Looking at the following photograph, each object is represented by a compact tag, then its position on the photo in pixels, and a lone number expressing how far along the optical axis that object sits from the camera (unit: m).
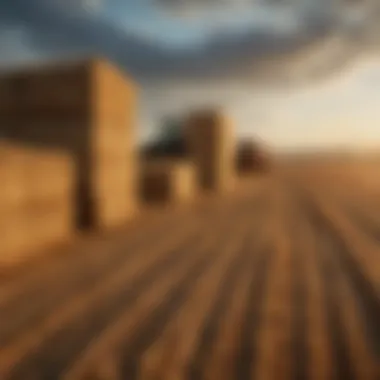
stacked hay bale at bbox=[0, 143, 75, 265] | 4.41
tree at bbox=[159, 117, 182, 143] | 20.30
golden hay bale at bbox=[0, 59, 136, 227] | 6.29
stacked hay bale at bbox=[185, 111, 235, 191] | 14.77
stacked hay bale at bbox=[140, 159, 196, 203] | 10.79
